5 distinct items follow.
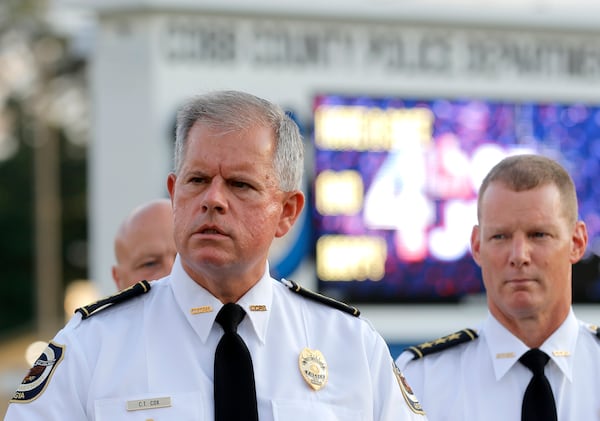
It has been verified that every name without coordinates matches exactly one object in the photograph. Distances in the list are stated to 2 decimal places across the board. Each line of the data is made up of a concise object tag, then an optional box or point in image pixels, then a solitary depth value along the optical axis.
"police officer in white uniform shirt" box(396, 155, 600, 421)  6.42
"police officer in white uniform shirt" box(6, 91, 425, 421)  4.90
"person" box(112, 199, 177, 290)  7.67
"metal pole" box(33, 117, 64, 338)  54.28
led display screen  20.16
